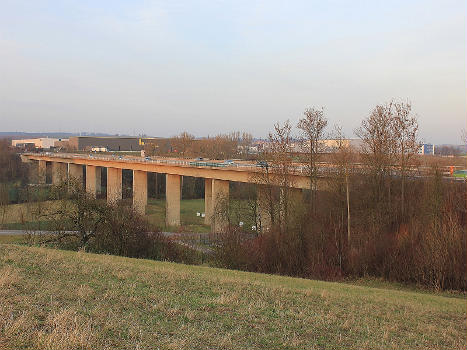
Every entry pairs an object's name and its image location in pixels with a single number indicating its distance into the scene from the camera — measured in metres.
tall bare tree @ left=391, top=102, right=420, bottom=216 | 28.98
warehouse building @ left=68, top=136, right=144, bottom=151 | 151.38
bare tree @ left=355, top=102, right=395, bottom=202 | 29.56
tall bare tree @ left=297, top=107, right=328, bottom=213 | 32.47
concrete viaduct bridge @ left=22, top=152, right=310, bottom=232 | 44.34
